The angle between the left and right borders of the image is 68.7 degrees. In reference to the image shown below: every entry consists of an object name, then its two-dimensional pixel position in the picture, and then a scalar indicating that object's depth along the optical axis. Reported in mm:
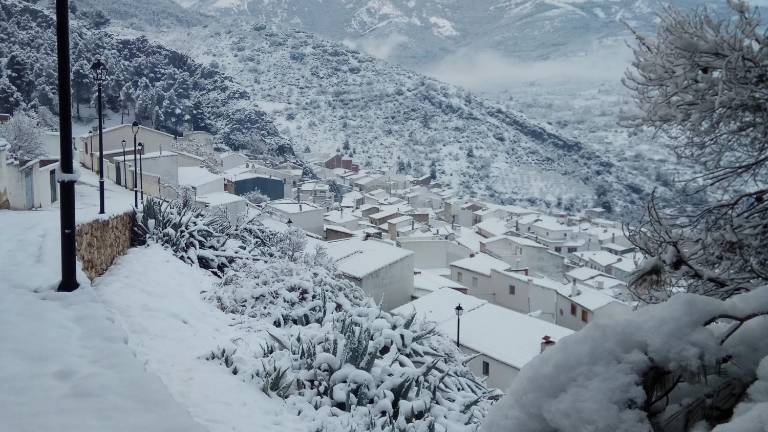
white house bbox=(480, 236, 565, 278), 38094
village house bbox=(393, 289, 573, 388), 17234
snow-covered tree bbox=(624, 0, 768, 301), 4645
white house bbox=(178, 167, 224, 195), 28986
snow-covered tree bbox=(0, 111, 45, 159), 19261
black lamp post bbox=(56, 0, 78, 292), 5891
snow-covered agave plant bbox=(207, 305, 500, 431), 5693
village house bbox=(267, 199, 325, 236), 33312
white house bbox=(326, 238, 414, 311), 20775
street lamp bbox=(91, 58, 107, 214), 11156
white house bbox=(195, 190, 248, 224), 26441
